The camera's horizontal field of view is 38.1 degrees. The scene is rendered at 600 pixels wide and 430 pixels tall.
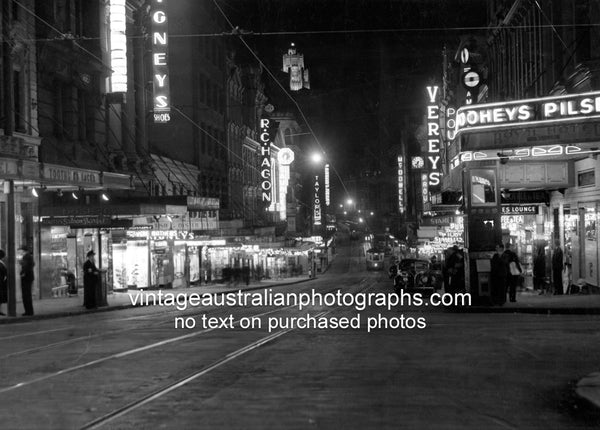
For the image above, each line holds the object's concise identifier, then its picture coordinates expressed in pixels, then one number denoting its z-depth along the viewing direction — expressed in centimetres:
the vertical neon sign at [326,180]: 11757
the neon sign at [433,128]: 5203
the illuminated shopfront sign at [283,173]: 8356
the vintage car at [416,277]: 3681
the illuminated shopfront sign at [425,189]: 6220
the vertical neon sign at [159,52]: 4034
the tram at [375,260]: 8831
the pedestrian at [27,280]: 2406
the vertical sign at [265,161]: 7244
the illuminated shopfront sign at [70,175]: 2673
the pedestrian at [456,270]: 2617
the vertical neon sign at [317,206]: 10888
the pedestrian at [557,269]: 2925
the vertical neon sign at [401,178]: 9881
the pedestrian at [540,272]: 3158
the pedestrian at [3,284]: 2383
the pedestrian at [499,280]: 2411
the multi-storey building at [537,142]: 2309
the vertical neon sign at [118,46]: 3719
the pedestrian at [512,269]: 2505
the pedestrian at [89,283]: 2734
